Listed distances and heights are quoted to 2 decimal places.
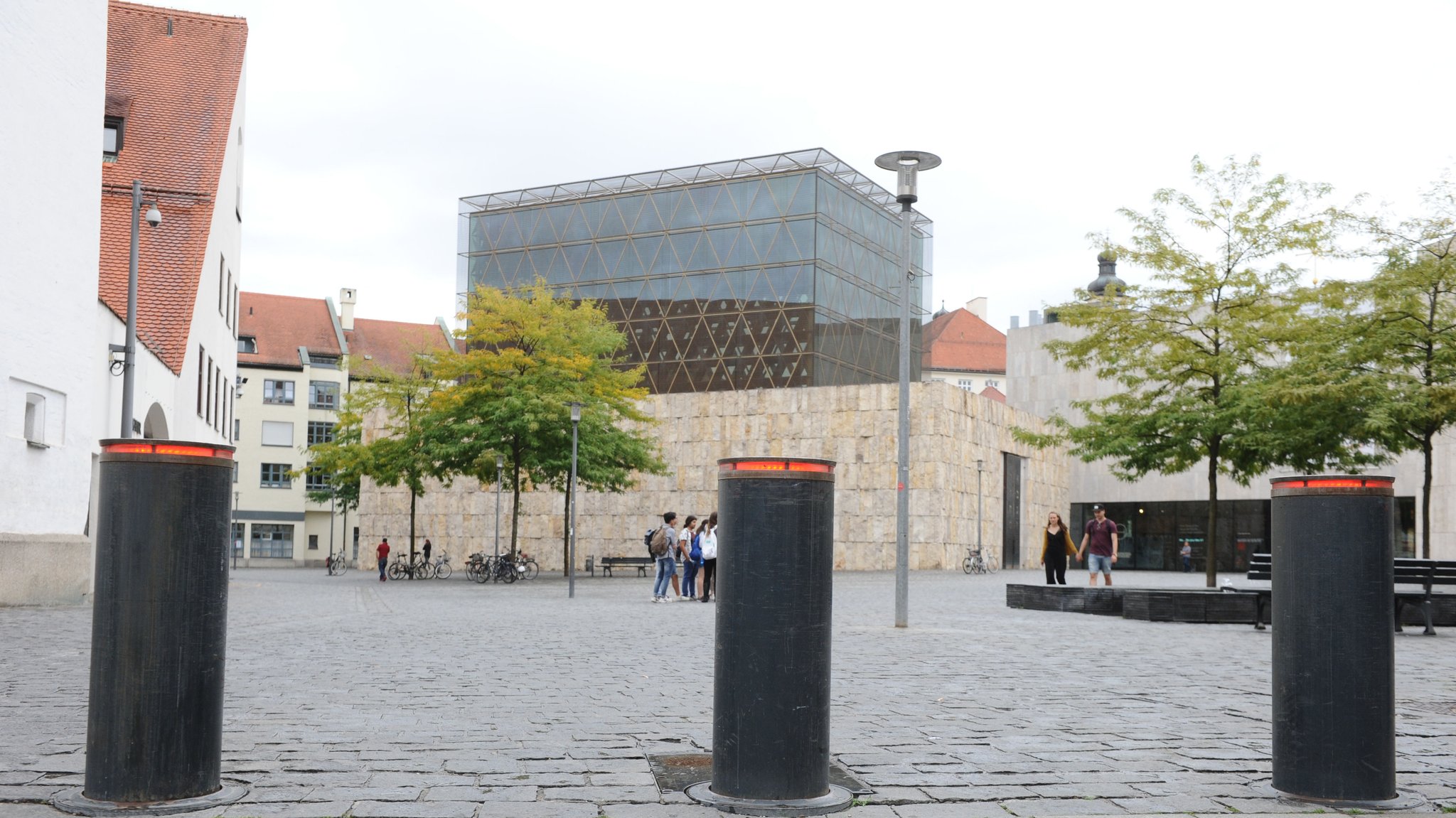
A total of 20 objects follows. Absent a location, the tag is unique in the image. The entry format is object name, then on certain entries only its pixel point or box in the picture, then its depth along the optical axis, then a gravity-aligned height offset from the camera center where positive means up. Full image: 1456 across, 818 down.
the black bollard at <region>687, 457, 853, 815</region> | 5.16 -0.57
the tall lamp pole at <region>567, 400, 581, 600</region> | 26.25 -0.32
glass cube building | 55.41 +10.11
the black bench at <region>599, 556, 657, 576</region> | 41.84 -2.11
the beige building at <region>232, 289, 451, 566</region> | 78.06 +3.68
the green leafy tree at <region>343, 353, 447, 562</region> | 36.88 +1.79
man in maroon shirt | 25.66 -0.66
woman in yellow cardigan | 26.39 -0.79
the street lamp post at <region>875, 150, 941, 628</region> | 15.79 +1.85
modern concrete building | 54.19 +0.50
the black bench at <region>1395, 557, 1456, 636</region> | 15.86 -0.76
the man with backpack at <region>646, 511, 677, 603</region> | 23.75 -1.02
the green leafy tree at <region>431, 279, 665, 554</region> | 35.03 +2.53
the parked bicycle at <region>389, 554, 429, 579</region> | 41.56 -2.47
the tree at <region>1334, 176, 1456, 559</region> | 20.03 +2.75
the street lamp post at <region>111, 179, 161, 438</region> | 20.47 +2.13
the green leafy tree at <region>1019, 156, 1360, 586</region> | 22.61 +2.99
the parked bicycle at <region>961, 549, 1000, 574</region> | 46.94 -2.09
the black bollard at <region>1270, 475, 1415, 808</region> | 5.41 -0.55
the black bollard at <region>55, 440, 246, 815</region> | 5.02 -0.57
